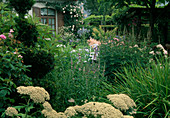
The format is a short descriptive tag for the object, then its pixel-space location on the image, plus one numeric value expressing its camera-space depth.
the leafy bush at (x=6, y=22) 3.66
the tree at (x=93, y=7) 32.68
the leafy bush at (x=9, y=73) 2.65
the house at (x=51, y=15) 12.64
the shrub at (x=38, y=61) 3.37
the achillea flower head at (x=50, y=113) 1.59
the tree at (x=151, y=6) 7.73
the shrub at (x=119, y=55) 4.77
